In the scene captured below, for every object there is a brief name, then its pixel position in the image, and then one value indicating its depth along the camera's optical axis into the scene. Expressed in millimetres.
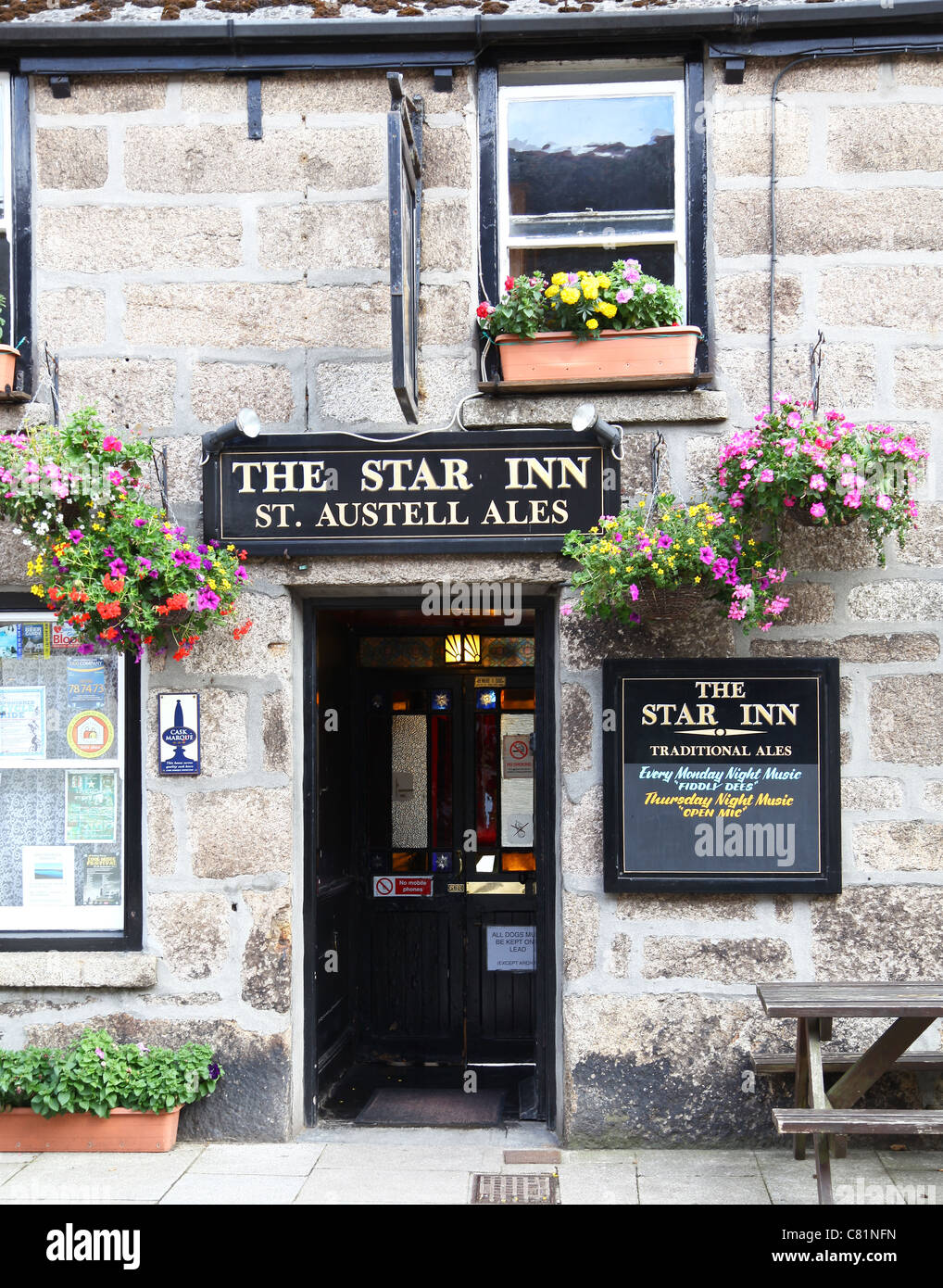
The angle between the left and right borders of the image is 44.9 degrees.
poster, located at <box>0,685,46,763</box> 5395
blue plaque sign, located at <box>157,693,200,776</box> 5195
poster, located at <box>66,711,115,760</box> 5371
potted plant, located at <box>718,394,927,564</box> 4598
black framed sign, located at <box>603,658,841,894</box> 5008
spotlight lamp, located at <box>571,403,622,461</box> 5000
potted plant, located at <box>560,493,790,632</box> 4582
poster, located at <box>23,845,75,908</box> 5359
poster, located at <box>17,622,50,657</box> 5391
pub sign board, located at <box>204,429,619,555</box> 5090
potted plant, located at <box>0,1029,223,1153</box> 4863
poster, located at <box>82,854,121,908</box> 5340
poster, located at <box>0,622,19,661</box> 5402
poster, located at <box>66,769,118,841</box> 5363
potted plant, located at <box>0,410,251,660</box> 4707
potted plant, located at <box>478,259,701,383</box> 5043
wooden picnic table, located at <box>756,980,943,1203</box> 4090
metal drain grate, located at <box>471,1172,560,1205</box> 4484
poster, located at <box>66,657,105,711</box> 5383
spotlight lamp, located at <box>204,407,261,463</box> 5090
